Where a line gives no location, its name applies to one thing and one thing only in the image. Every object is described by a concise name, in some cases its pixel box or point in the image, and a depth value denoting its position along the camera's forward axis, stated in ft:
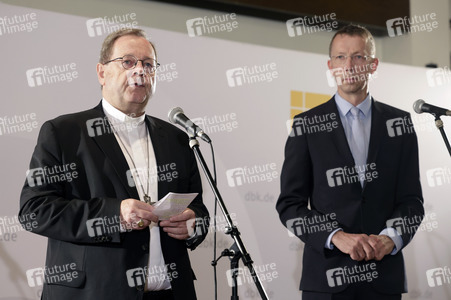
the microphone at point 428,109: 10.89
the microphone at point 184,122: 8.73
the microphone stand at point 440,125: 10.75
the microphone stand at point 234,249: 8.15
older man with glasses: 8.54
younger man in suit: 10.17
